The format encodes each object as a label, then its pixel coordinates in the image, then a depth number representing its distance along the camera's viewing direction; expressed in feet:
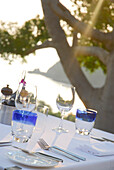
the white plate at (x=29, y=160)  4.78
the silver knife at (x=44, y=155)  5.04
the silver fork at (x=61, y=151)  5.28
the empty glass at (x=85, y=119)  6.50
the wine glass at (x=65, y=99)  6.72
